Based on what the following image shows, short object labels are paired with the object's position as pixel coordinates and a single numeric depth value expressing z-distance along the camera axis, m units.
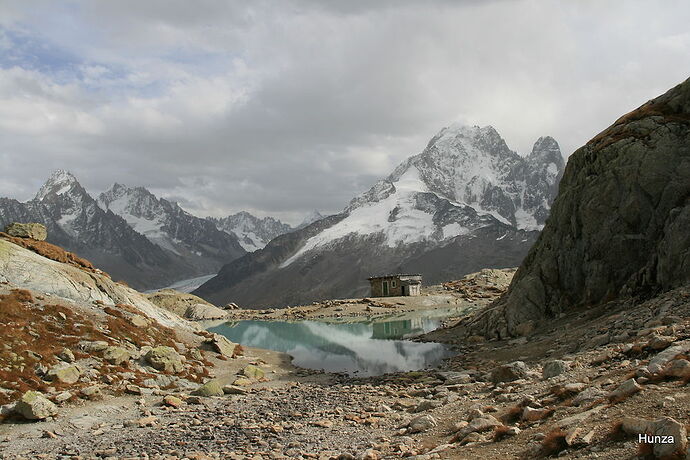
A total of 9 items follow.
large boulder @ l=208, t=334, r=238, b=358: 49.88
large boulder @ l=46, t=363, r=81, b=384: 30.20
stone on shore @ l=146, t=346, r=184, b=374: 37.59
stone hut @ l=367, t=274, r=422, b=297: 143.62
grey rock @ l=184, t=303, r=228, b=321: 130.62
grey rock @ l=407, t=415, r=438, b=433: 20.53
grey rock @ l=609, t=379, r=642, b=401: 15.14
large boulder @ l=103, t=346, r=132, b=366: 35.31
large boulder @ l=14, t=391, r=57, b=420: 24.83
